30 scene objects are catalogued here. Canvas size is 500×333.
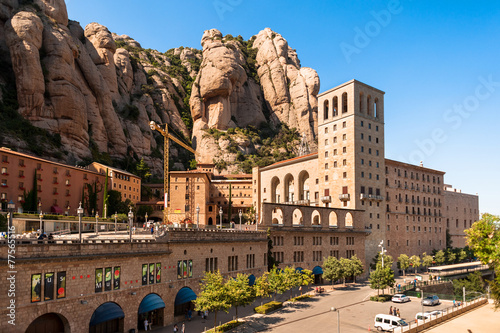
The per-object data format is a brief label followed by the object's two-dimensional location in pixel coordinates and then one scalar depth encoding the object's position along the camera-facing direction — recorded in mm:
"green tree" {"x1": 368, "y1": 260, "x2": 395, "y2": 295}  54712
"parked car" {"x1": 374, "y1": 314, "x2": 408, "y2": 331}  38316
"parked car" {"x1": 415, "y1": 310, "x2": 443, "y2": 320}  42156
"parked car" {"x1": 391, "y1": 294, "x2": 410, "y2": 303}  54219
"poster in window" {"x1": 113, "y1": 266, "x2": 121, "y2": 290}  34469
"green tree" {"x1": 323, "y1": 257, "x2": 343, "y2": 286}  60719
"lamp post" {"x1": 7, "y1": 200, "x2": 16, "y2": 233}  26391
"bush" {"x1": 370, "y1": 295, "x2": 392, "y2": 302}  53344
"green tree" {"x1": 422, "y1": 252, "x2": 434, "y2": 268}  86375
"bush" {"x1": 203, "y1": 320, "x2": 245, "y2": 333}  36281
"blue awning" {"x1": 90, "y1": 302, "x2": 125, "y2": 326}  32219
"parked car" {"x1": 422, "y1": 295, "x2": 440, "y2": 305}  52656
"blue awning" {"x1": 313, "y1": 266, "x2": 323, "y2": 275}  65688
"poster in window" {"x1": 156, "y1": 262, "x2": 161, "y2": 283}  39062
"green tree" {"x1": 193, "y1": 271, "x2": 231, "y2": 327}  36438
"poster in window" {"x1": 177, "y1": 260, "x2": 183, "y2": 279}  41753
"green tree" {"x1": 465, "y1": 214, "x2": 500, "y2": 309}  57750
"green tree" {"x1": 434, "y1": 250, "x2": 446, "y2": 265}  91750
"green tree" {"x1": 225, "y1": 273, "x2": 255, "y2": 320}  38000
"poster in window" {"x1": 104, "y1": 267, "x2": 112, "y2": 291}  33650
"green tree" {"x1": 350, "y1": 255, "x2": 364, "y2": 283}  63194
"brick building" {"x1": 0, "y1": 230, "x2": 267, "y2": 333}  28031
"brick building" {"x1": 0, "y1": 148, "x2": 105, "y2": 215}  64062
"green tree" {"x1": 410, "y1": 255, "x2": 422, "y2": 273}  82688
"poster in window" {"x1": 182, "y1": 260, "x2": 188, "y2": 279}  42406
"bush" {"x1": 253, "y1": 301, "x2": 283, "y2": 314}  44250
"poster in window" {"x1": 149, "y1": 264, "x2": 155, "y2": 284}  38250
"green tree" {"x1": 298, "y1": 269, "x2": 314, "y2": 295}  50184
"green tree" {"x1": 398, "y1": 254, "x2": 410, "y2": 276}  80062
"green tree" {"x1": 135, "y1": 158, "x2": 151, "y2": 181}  115644
